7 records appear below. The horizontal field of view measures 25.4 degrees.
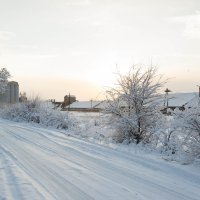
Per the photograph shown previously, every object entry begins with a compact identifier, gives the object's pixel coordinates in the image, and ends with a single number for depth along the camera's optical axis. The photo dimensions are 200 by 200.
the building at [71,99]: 133.50
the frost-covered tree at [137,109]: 21.55
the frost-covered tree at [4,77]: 88.29
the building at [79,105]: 117.00
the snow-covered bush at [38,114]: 33.41
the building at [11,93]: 90.25
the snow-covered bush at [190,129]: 15.08
